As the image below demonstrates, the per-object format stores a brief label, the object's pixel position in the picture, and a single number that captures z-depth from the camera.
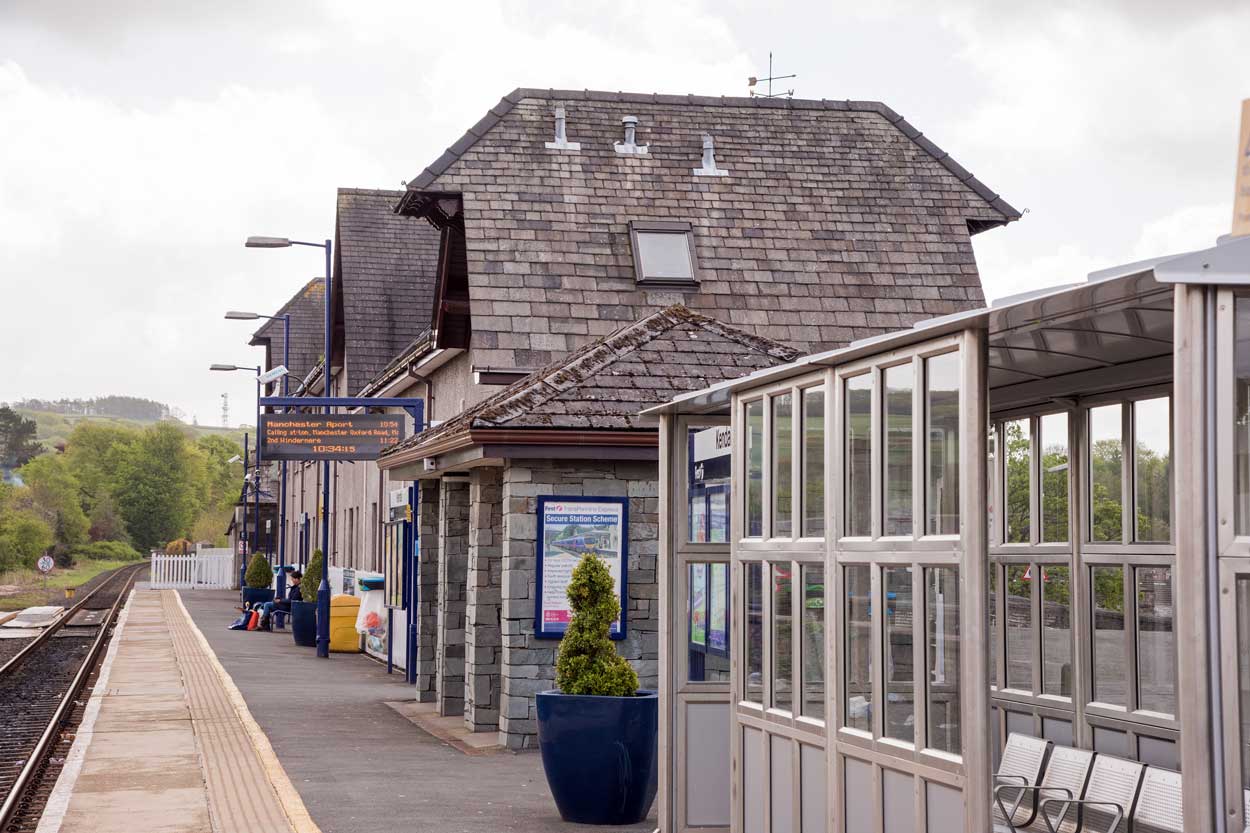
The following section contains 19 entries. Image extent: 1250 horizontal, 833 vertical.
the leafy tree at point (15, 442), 186.88
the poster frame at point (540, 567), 13.89
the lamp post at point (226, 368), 44.22
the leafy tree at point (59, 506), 118.06
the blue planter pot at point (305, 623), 30.38
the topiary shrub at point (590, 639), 10.65
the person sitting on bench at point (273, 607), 36.19
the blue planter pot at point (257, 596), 42.59
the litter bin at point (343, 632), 28.66
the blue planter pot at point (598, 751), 10.55
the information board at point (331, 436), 23.33
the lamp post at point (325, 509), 27.16
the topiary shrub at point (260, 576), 43.59
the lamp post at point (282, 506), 37.00
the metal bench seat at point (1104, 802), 7.90
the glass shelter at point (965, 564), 5.05
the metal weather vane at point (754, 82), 35.16
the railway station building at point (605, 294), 13.96
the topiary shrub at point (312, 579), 30.34
